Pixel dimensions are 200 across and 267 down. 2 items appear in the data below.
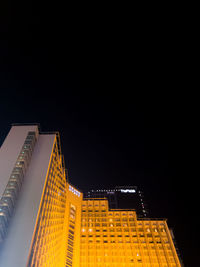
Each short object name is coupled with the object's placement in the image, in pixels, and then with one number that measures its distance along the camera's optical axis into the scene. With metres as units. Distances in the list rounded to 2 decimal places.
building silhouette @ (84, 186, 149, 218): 94.69
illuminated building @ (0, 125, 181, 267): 42.03
